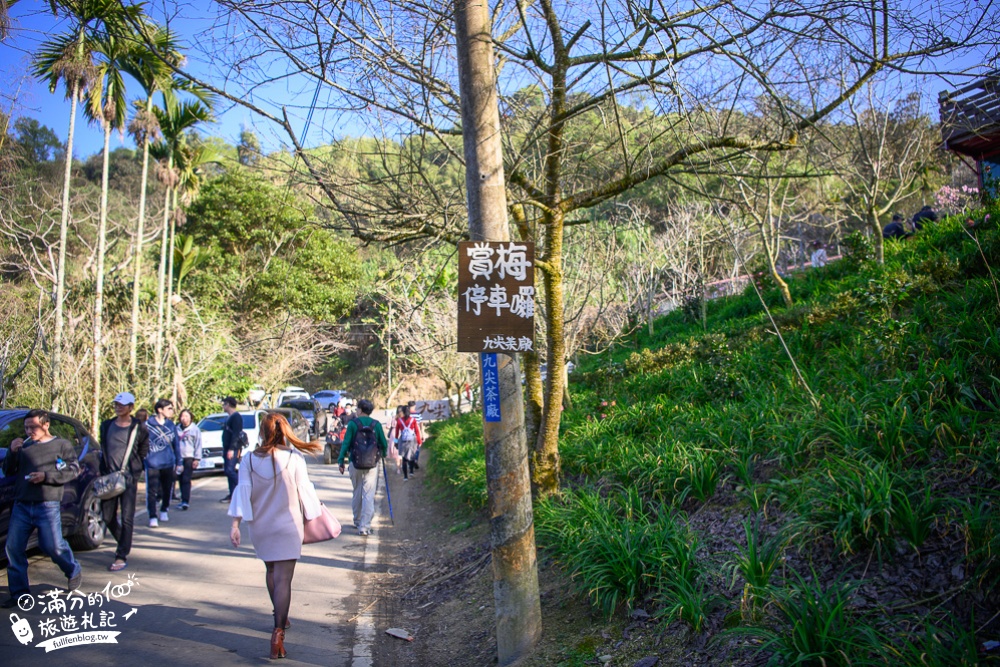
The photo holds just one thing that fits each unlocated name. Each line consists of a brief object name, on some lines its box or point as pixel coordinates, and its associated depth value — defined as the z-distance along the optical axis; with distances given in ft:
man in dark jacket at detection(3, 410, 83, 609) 19.52
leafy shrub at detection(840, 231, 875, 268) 37.46
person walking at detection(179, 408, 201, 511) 37.42
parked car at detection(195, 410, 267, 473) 57.00
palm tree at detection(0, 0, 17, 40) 17.85
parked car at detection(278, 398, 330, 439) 88.53
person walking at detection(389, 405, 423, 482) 55.06
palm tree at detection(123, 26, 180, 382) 60.64
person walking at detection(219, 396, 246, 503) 35.96
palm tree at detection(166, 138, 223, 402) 71.04
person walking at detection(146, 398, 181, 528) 31.71
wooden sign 15.17
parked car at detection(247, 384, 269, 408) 90.45
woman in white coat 16.94
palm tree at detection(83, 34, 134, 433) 52.07
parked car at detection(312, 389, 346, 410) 114.83
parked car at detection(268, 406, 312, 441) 71.26
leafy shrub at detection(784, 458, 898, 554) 13.26
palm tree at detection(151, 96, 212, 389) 66.18
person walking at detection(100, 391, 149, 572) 24.62
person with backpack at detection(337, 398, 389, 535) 30.90
